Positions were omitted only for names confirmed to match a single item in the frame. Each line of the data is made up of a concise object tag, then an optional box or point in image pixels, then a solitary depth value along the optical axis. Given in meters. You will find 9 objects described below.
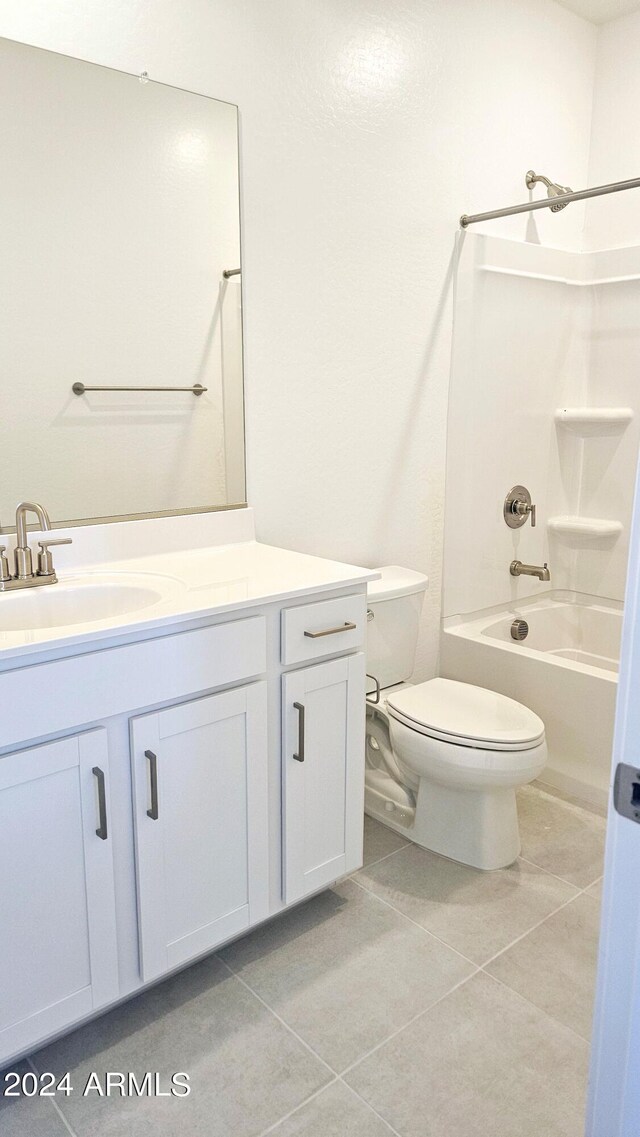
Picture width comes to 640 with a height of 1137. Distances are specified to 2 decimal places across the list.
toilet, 2.04
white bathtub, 2.47
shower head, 2.71
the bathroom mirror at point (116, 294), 1.69
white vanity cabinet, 1.35
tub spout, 2.97
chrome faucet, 1.64
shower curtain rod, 2.20
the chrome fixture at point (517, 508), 2.98
